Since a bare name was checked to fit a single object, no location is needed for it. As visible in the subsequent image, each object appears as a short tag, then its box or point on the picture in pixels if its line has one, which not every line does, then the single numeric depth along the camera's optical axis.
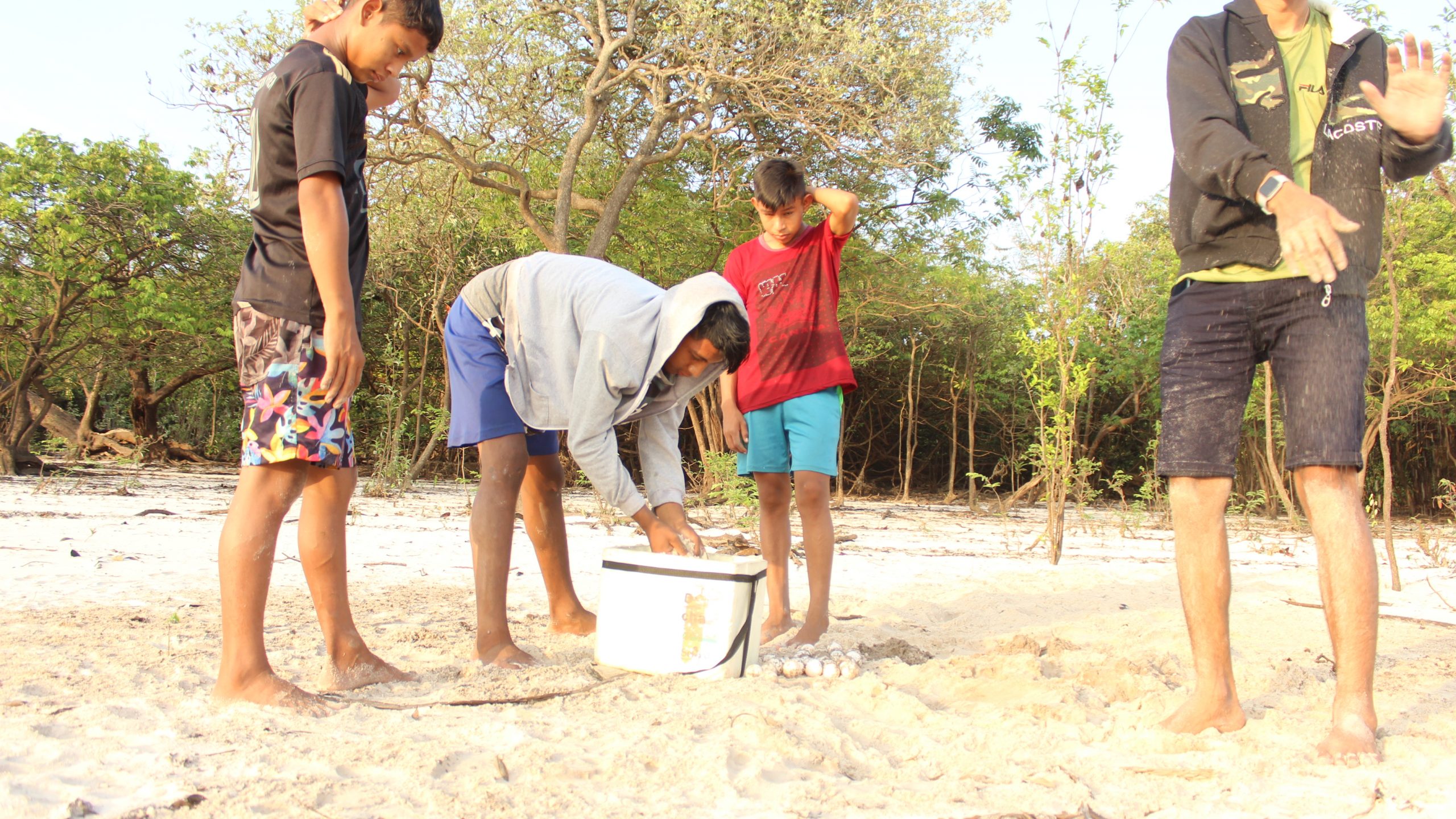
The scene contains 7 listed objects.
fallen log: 11.86
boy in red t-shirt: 3.38
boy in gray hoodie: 2.60
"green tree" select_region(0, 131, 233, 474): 8.86
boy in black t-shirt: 2.16
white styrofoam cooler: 2.51
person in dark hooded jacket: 2.03
